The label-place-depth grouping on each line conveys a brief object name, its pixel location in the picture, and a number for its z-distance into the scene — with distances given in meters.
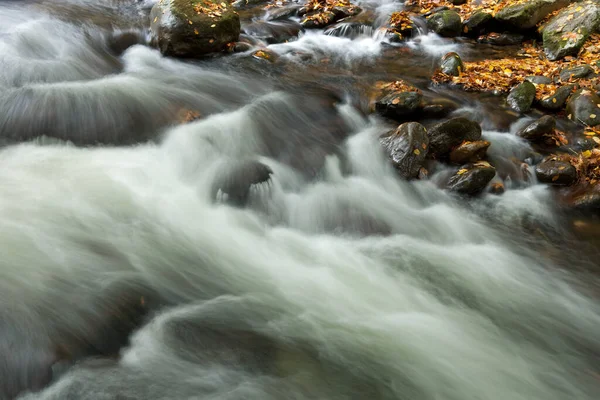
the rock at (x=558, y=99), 7.12
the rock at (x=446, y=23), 10.06
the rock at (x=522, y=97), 7.18
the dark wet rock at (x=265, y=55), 8.62
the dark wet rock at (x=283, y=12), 11.01
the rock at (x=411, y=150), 5.74
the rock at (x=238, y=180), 5.07
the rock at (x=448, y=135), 5.84
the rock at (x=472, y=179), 5.53
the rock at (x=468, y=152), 5.79
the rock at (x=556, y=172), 5.73
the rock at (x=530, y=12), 9.51
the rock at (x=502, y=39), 9.70
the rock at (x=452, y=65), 8.23
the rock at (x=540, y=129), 6.47
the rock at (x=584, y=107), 6.71
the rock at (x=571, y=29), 8.50
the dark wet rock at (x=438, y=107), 6.88
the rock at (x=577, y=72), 7.55
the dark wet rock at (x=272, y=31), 9.78
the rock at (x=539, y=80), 7.69
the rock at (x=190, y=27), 7.96
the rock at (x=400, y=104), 6.73
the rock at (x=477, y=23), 9.91
